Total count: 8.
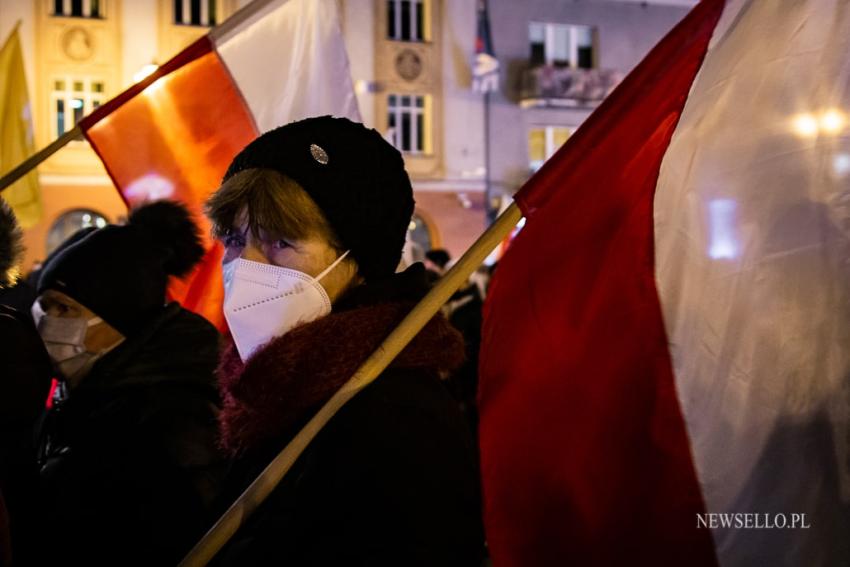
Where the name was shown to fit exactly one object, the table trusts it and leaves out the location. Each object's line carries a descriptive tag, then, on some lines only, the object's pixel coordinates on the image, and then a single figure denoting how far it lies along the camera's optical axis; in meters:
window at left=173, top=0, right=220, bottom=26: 23.06
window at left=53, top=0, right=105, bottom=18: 22.11
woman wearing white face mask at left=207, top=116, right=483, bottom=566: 1.58
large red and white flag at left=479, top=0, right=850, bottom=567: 2.12
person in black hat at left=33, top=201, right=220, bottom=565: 2.60
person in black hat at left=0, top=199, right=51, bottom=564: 2.29
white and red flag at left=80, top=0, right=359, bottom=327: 4.31
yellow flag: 5.76
